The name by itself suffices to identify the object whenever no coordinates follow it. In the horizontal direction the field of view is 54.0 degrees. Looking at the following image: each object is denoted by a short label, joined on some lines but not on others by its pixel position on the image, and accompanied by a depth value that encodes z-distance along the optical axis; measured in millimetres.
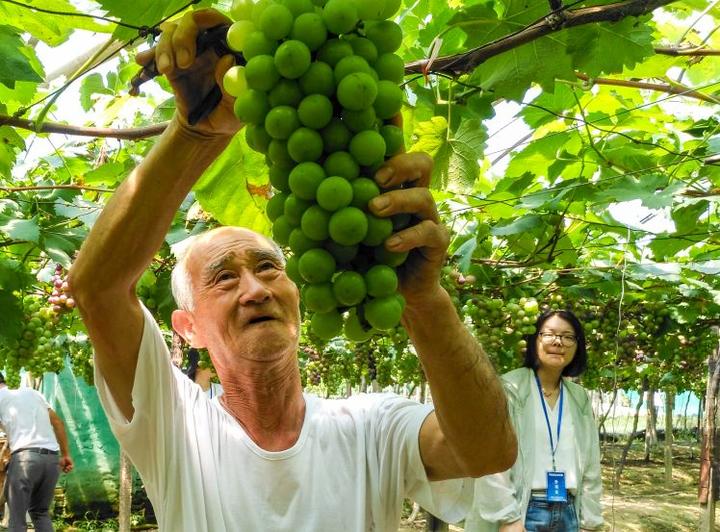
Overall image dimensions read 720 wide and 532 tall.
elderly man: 1335
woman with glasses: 4074
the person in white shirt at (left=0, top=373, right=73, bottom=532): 7027
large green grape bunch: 824
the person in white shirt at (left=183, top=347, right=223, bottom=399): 5320
